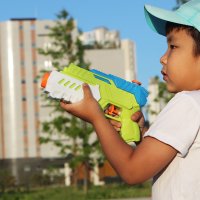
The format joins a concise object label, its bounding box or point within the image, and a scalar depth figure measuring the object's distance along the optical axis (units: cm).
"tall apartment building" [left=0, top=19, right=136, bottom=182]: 5672
